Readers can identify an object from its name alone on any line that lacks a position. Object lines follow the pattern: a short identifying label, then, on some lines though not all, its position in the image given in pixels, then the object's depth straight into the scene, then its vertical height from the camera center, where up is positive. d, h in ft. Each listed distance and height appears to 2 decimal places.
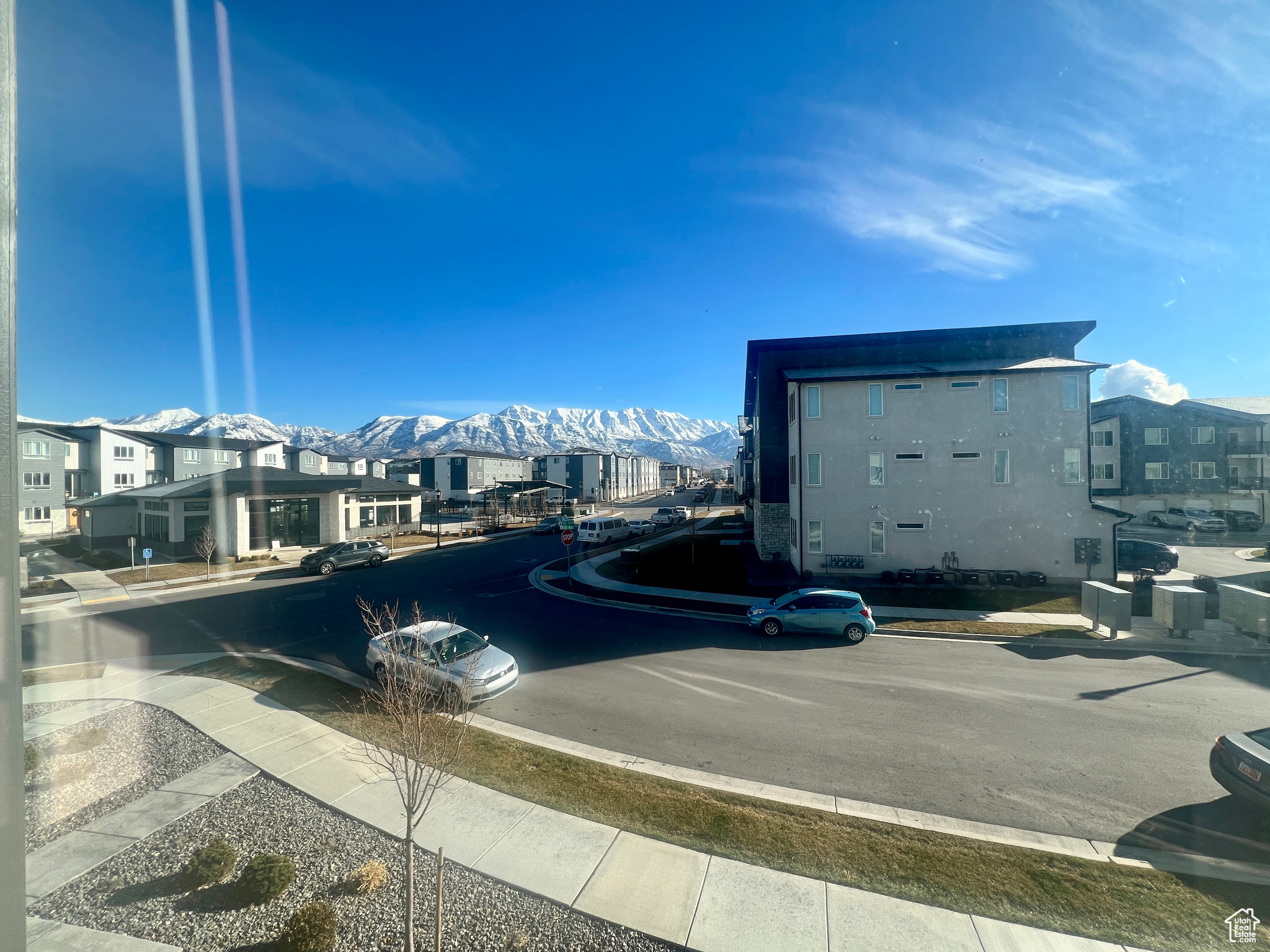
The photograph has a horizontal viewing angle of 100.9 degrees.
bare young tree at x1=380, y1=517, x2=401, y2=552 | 140.46 -13.38
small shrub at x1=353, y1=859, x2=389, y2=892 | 18.70 -14.38
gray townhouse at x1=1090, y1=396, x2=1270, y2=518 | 136.46 +2.31
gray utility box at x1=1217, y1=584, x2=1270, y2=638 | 48.78 -14.15
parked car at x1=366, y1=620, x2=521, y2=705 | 33.68 -12.83
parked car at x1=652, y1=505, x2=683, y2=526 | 165.07 -14.07
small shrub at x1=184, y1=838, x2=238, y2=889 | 18.93 -14.00
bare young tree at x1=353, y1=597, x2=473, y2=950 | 17.29 -9.53
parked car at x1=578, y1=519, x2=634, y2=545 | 126.93 -13.76
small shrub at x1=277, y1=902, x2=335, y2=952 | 15.96 -13.86
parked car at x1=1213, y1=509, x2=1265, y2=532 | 130.72 -14.55
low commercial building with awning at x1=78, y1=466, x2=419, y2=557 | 106.52 -6.44
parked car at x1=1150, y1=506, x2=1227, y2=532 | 127.34 -14.39
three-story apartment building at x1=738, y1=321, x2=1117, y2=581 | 74.43 +0.12
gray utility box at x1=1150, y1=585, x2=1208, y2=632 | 50.26 -14.01
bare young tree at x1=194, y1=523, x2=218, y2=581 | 89.71 -11.45
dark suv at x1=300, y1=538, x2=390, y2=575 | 93.30 -14.34
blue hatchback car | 51.01 -14.33
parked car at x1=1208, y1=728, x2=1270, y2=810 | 21.83 -13.25
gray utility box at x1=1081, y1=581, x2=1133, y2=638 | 50.88 -14.04
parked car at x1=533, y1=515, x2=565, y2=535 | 153.48 -15.30
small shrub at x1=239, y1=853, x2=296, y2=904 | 18.17 -14.00
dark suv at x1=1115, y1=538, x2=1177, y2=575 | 82.79 -14.94
